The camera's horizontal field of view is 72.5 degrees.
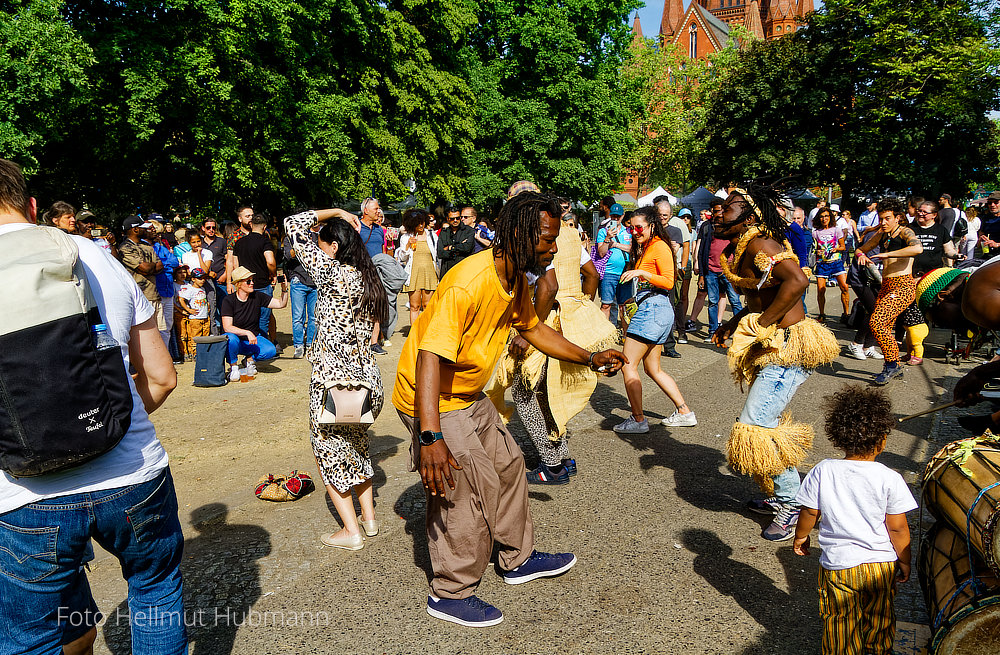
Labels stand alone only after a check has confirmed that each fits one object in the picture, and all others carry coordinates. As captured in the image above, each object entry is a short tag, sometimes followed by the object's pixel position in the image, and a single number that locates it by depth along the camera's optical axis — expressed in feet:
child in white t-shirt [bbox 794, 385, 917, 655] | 8.63
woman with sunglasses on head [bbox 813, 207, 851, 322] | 40.13
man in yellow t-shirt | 9.84
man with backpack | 6.31
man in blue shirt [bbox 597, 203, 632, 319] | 31.01
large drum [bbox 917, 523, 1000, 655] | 6.82
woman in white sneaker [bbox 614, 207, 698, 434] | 20.11
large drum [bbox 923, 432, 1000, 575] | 7.02
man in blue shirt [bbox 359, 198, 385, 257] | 30.73
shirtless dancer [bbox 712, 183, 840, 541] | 13.25
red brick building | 273.13
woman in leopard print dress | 12.72
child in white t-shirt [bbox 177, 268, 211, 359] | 30.30
